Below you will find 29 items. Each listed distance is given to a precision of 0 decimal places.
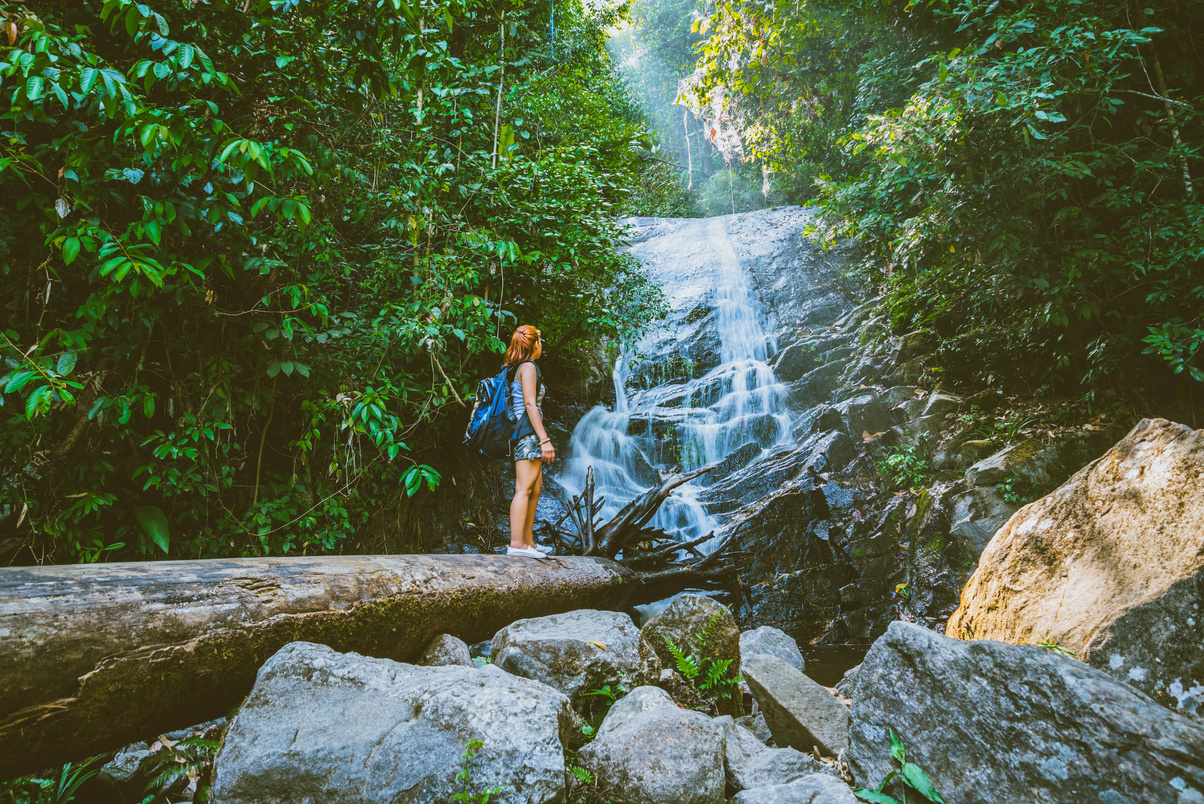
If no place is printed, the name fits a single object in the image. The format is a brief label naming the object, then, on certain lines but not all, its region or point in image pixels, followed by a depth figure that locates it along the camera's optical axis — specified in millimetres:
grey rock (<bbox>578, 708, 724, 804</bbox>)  1862
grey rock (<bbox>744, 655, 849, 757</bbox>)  2514
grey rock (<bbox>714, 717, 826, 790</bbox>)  2035
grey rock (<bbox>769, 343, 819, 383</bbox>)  10922
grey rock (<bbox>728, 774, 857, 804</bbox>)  1746
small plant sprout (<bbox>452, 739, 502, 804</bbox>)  1577
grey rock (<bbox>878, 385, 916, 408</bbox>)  8000
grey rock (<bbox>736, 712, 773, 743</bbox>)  2959
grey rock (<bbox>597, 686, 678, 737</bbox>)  2221
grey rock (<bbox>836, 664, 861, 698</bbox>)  2502
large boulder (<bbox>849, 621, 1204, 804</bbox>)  1496
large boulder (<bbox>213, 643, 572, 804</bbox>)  1646
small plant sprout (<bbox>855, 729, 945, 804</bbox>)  1783
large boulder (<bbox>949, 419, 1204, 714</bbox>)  2168
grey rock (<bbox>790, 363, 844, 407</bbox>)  9930
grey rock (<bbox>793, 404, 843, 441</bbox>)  8359
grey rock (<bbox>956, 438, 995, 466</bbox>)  6461
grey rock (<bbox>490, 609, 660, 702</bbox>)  2725
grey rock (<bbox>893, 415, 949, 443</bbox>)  7155
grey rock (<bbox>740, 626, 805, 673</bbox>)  4121
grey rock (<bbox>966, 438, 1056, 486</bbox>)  5742
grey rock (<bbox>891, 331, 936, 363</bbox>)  8492
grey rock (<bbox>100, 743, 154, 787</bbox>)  2254
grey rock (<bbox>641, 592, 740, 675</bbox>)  3248
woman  4449
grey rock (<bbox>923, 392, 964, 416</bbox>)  7305
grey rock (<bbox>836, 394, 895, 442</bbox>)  7844
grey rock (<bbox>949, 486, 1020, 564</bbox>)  5605
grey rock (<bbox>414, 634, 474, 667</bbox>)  2975
